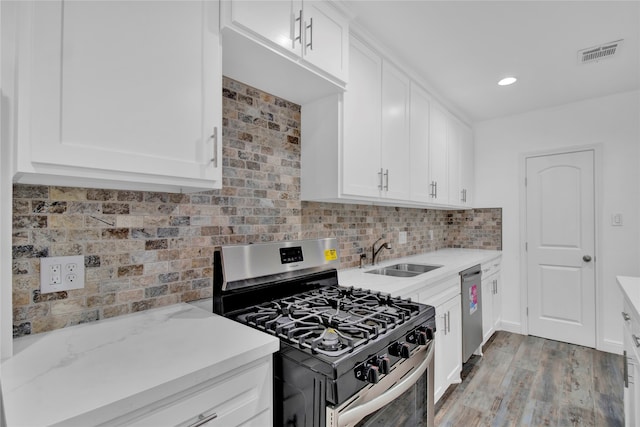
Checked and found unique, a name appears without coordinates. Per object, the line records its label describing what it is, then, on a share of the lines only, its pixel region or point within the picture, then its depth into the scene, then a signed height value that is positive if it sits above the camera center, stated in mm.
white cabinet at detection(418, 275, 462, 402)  2091 -811
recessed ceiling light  2688 +1215
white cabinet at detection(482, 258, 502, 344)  3098 -865
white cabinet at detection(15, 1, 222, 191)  799 +371
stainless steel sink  2455 -434
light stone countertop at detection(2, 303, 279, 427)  646 -384
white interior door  3205 -304
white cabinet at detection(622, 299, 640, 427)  1356 -719
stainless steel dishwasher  2531 -791
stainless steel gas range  967 -420
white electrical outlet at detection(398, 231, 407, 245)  3006 -187
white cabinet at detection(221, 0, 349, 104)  1240 +765
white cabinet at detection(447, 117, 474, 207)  3260 +628
